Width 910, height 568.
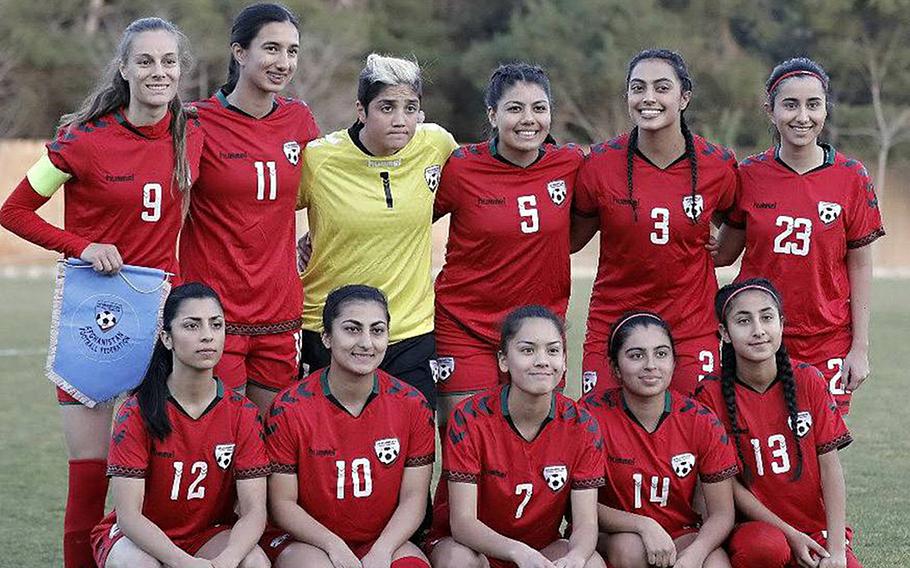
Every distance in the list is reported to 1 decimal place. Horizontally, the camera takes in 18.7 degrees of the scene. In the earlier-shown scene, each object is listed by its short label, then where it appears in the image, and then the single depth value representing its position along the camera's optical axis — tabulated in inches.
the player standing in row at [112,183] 350.8
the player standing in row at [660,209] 373.1
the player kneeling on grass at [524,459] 343.6
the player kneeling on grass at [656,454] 352.2
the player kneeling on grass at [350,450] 343.9
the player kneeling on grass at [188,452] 336.4
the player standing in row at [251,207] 363.1
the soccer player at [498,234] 378.0
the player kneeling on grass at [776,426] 354.2
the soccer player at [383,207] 370.3
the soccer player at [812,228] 373.4
